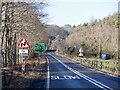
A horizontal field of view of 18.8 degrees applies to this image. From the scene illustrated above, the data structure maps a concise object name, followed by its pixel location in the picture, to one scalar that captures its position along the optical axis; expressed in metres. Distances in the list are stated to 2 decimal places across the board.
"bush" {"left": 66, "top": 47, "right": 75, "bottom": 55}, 122.19
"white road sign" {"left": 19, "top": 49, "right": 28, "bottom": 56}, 23.47
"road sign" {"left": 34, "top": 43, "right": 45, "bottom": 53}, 42.59
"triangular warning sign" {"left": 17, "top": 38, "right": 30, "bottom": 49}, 23.54
